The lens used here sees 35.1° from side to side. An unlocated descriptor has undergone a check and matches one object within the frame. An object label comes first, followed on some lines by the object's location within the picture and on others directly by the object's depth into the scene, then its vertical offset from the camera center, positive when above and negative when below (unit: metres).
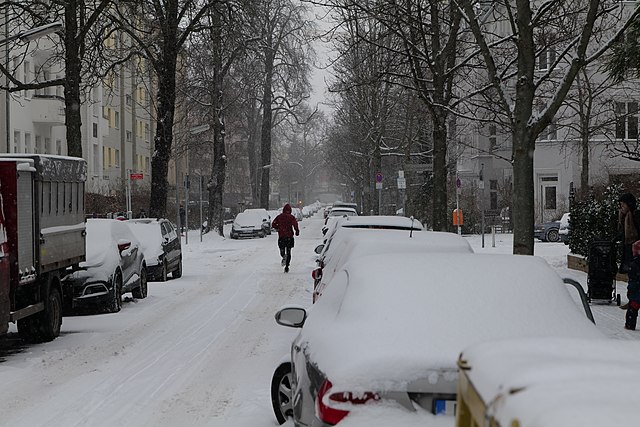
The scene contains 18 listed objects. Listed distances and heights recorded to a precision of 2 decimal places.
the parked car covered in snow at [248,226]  53.34 -1.58
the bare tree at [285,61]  51.19 +7.07
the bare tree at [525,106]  14.48 +1.30
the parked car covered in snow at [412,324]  5.05 -0.74
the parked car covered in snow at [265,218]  55.61 -1.24
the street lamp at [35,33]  20.05 +3.27
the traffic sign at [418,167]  31.53 +0.90
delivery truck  12.02 -0.54
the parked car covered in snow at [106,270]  16.94 -1.30
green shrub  22.83 -0.59
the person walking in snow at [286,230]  26.73 -0.90
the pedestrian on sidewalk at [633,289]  13.45 -1.27
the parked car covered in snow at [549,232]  45.34 -1.65
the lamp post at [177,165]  39.24 +1.25
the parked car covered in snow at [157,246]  24.00 -1.21
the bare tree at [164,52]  29.80 +4.38
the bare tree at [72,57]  24.48 +3.50
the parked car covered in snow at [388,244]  9.70 -0.48
